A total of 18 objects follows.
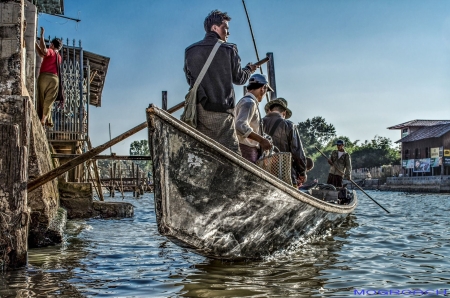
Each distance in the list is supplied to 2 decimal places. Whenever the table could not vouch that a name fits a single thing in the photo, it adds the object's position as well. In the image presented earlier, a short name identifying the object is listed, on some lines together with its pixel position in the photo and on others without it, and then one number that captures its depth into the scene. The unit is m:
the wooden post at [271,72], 6.48
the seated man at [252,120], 4.82
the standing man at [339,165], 11.60
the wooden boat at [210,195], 3.96
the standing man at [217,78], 4.33
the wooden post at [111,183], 26.62
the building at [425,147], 39.03
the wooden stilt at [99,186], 13.11
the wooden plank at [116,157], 7.01
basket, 5.09
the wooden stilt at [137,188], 27.50
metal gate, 12.71
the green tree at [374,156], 58.84
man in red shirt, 7.90
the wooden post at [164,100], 6.40
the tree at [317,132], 82.19
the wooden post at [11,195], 4.17
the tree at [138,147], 74.66
